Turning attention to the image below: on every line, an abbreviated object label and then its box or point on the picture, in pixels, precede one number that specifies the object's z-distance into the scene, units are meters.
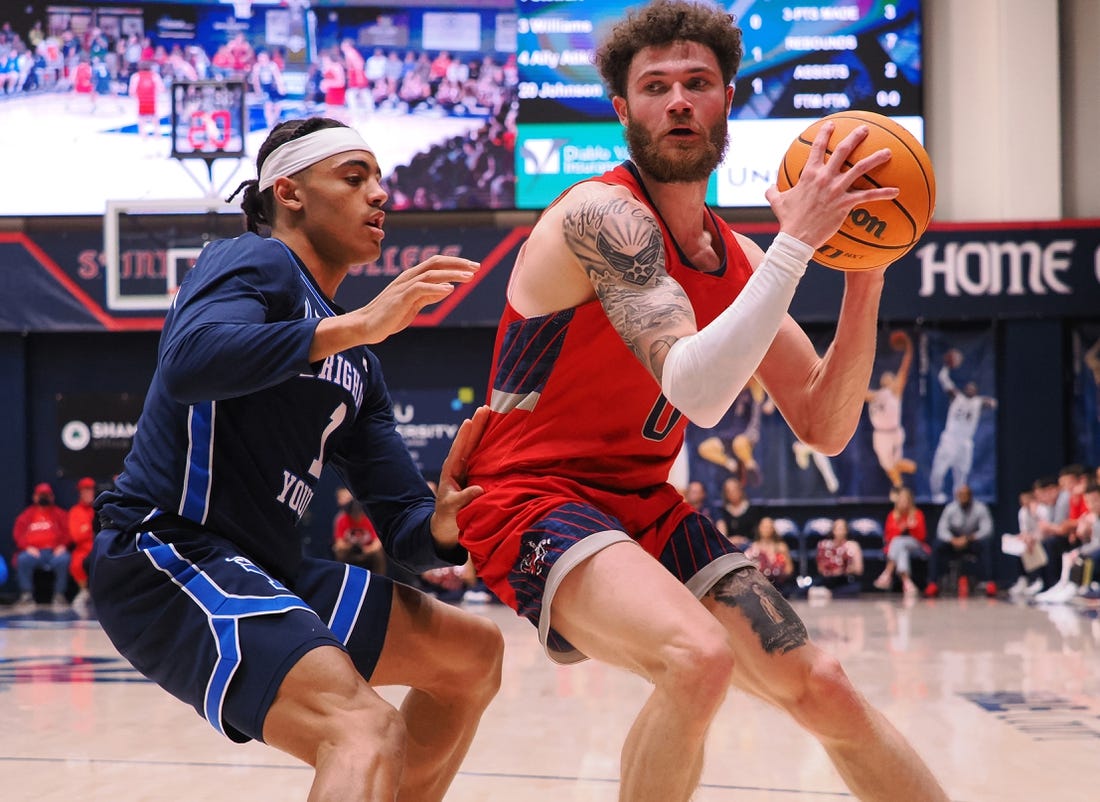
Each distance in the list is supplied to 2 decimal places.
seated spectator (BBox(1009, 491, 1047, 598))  13.79
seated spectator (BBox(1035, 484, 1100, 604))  12.75
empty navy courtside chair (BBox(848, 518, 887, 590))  14.81
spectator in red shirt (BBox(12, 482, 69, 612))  14.29
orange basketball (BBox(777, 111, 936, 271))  3.03
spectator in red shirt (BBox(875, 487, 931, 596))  14.20
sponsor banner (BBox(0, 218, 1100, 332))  14.73
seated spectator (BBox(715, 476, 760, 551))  14.12
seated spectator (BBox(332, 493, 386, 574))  13.43
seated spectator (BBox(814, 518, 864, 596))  14.16
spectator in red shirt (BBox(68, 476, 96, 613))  14.09
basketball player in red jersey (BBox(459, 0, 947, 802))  2.79
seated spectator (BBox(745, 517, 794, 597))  13.79
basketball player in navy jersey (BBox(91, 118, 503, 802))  2.75
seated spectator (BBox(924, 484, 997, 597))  14.48
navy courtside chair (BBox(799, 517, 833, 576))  14.84
